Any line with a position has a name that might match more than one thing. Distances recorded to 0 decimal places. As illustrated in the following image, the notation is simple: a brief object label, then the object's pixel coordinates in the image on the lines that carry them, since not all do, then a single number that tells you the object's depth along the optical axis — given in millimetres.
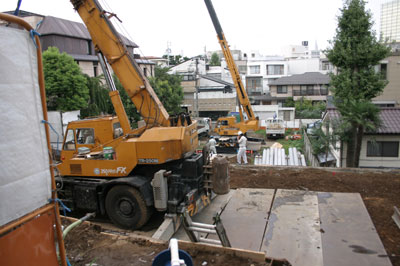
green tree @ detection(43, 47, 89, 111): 20391
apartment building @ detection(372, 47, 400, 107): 20438
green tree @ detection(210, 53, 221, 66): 72350
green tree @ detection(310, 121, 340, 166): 14766
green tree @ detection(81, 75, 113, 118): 22927
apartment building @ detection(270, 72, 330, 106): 38875
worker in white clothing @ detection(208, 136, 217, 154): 13269
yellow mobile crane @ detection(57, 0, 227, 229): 7062
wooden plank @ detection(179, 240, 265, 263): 3879
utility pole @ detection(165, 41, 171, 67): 67088
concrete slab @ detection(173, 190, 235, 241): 7046
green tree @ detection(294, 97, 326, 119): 31953
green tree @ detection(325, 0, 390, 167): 12703
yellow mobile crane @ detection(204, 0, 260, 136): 19625
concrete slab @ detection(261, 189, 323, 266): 5680
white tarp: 2311
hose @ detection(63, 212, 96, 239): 3621
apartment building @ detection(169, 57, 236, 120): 39031
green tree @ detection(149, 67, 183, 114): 31266
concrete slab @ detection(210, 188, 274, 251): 6385
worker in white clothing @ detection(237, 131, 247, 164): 14977
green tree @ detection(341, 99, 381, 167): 12359
